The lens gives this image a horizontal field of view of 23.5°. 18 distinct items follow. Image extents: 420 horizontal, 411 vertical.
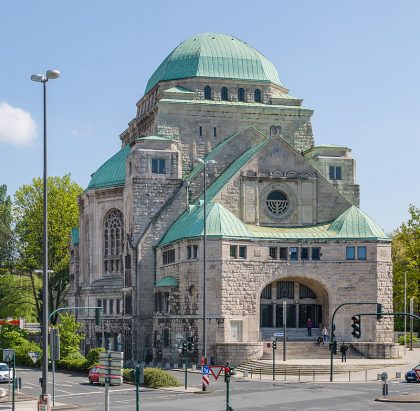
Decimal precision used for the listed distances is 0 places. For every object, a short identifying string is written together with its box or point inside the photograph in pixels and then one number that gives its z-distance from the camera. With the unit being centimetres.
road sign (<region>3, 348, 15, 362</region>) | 4975
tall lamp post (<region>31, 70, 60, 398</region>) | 3859
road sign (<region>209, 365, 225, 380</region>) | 4629
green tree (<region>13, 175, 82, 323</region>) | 10562
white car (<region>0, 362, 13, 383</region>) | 6368
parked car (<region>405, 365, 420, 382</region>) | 6153
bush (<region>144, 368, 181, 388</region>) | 5925
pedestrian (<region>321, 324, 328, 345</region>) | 7594
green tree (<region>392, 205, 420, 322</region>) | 9525
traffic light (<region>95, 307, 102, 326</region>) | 4814
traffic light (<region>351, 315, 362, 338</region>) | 5056
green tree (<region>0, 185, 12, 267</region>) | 10838
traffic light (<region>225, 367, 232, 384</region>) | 4238
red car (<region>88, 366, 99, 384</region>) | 6184
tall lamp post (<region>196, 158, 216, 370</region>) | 6012
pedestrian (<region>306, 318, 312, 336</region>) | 7758
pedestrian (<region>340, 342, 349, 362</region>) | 7175
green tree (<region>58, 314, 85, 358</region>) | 7631
